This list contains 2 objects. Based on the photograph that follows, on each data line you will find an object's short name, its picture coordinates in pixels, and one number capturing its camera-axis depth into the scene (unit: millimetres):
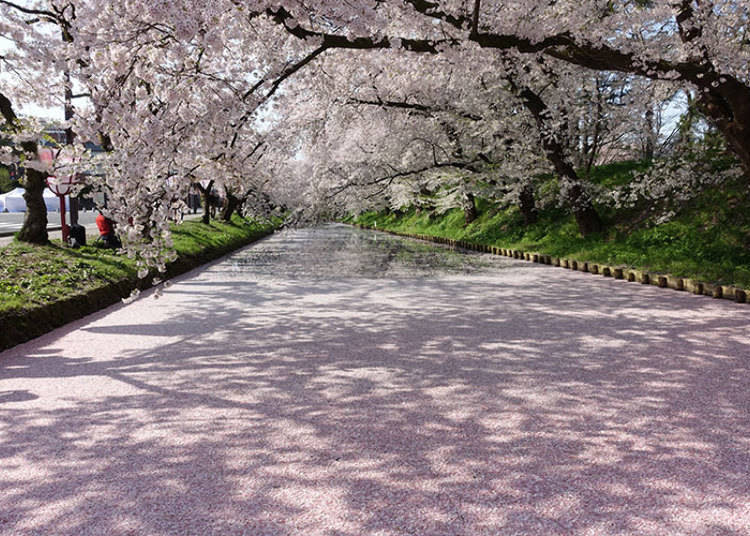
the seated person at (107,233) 16345
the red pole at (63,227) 15355
